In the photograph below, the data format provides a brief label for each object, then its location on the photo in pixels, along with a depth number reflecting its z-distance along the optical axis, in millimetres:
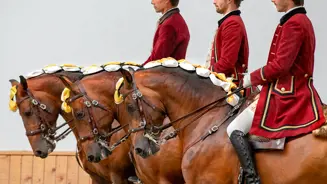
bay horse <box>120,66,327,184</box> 10375
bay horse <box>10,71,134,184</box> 14398
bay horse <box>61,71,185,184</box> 12484
